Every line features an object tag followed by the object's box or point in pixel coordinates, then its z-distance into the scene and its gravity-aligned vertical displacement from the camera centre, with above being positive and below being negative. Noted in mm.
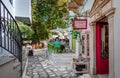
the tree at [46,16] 10673 +2608
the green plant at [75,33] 5766 +266
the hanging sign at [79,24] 4521 +639
